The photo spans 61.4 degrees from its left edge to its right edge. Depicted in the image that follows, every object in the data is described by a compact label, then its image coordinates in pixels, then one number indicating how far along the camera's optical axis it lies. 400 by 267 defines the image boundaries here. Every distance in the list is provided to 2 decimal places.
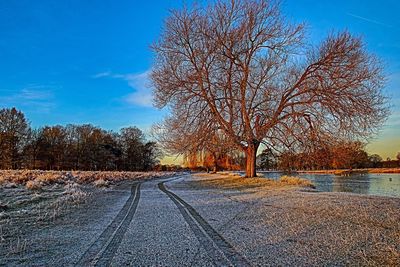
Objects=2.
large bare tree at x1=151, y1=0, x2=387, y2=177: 22.03
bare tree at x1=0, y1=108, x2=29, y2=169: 53.00
